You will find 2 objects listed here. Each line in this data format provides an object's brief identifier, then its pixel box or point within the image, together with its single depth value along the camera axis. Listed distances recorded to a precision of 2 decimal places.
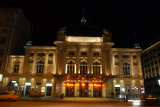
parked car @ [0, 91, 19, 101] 21.92
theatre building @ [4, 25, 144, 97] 36.69
